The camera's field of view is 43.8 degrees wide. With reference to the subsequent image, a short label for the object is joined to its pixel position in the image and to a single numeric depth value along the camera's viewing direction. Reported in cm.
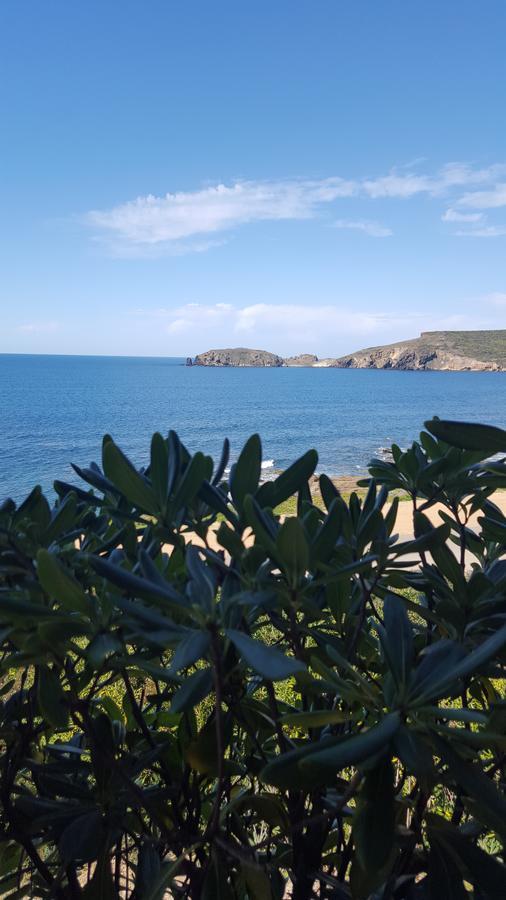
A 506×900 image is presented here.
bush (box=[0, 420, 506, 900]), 49
